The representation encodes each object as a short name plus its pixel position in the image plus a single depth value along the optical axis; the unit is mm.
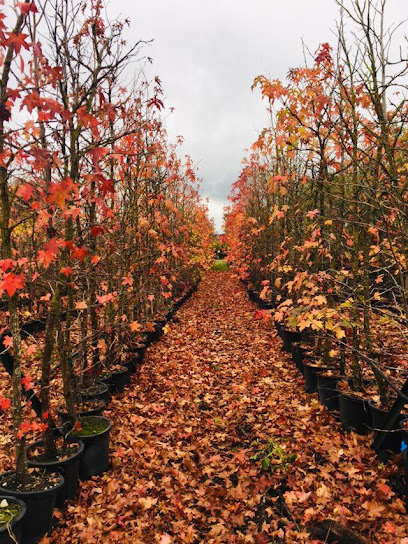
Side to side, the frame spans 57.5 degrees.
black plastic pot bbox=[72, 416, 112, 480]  3941
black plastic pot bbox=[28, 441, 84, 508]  3488
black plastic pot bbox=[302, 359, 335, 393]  5731
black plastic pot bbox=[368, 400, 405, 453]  3912
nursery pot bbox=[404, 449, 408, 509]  3301
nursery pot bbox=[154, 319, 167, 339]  9320
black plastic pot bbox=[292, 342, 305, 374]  6852
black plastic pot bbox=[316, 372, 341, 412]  5165
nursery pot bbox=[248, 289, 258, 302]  14855
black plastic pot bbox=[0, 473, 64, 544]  3051
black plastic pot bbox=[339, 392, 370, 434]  4465
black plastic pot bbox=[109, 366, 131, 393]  5968
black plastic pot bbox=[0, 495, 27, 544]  2639
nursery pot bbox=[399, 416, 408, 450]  3398
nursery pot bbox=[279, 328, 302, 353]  7849
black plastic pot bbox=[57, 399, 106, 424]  4379
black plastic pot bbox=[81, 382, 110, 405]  5070
